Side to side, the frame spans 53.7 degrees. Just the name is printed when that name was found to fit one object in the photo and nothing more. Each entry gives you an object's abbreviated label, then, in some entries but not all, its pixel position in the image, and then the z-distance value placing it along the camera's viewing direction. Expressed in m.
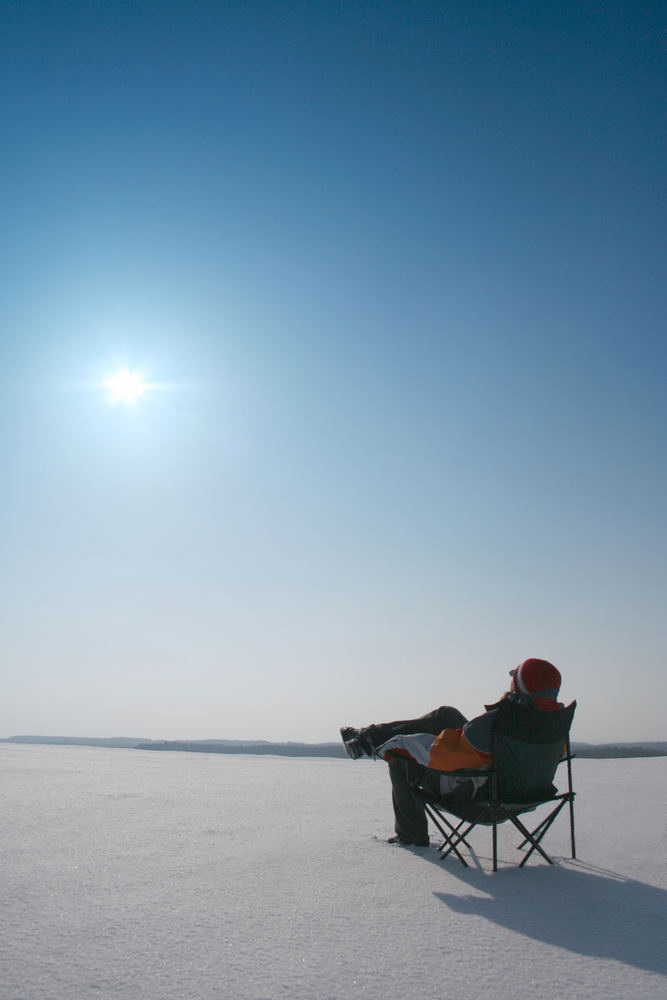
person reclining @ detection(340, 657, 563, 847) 4.20
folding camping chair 4.16
